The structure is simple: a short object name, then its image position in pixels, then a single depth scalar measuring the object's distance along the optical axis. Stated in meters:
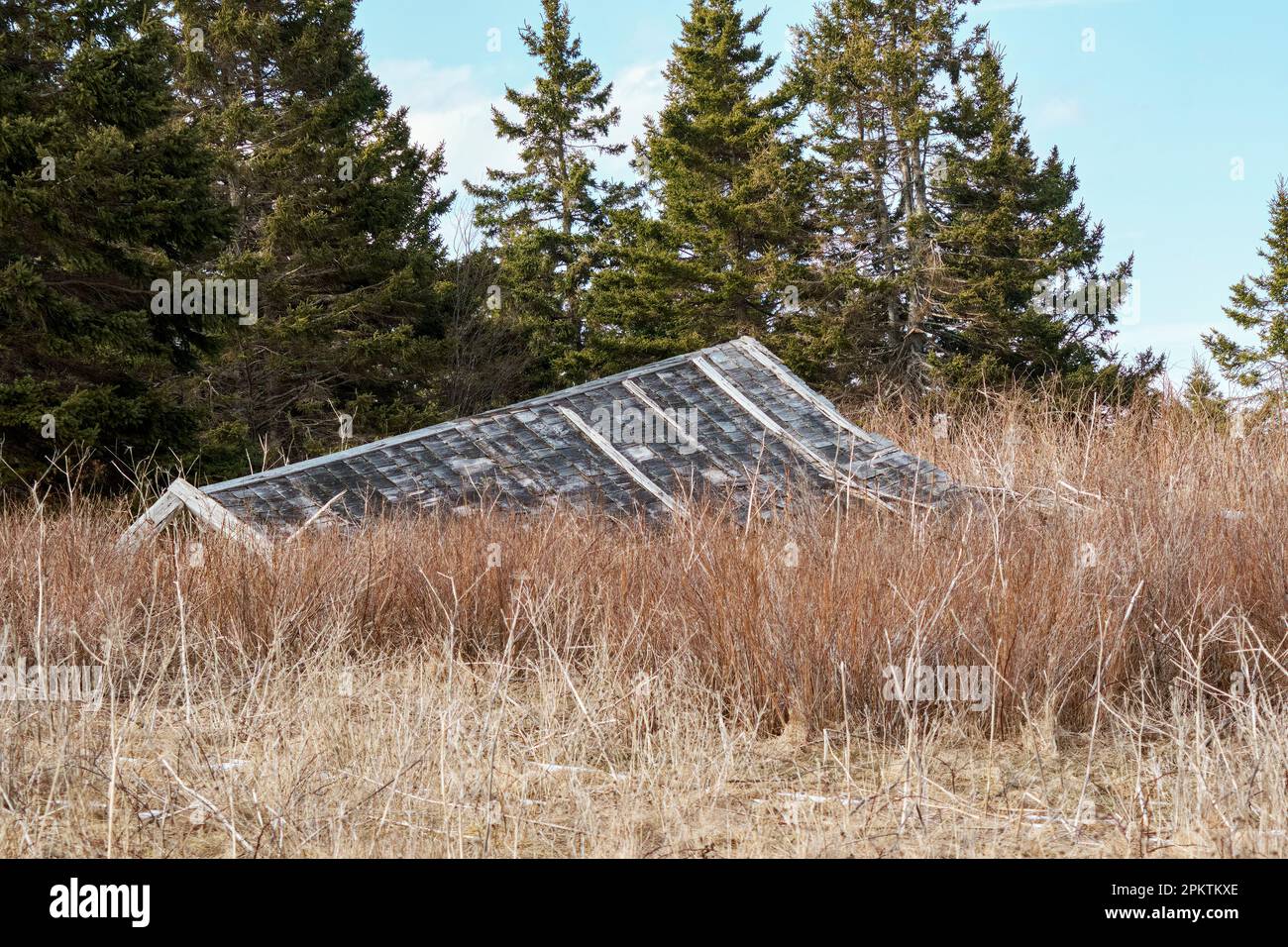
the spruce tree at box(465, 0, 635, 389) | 34.09
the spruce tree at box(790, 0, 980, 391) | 28.91
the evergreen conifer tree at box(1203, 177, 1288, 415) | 30.58
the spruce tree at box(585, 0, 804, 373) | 30.33
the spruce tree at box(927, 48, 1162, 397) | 27.67
